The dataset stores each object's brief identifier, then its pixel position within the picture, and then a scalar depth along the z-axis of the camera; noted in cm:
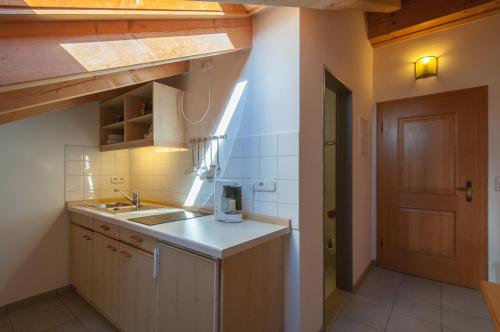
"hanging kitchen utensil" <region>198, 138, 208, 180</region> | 209
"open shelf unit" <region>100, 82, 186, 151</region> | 209
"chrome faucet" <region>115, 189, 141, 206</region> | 247
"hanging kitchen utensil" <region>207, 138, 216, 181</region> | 205
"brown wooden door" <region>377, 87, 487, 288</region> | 238
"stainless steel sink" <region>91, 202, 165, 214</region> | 217
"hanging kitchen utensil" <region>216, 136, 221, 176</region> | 201
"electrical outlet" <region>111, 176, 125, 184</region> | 279
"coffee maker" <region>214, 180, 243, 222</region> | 170
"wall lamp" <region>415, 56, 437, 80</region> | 259
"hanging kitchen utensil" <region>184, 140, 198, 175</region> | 220
